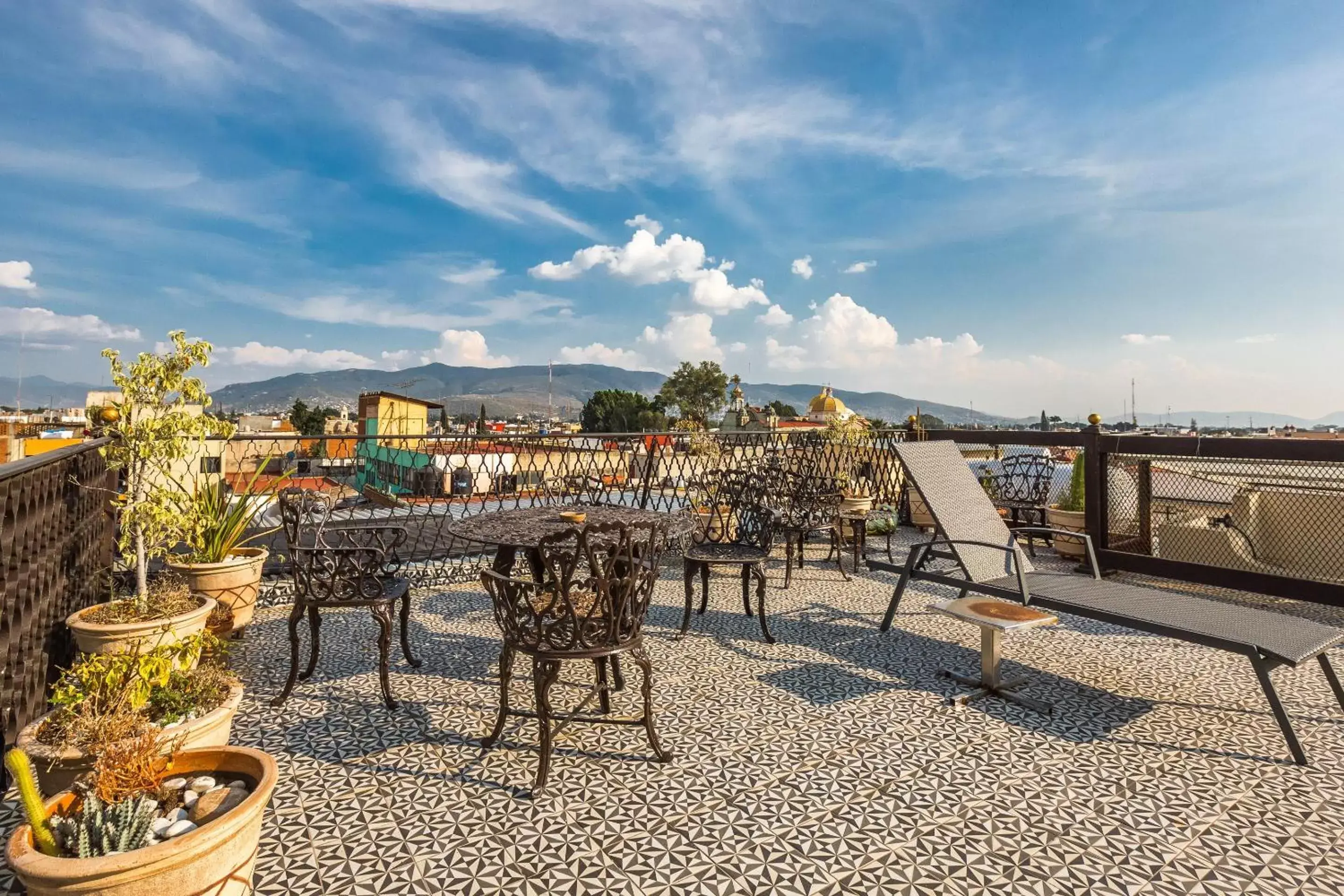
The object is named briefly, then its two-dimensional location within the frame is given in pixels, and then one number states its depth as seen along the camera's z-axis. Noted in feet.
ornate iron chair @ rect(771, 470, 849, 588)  16.17
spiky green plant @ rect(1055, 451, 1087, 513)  18.85
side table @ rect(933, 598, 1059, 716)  8.82
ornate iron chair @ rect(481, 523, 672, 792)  6.89
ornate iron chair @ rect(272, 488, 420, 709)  8.93
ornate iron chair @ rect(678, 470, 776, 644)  11.80
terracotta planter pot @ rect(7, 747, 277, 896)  3.77
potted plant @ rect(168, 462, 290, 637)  10.78
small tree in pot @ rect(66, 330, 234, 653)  8.30
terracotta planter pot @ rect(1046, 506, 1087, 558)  17.37
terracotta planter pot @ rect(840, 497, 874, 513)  20.65
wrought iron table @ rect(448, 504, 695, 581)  9.38
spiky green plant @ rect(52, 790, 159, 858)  4.08
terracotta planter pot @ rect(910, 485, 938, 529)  22.50
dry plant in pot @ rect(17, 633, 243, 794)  5.39
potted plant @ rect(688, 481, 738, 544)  14.23
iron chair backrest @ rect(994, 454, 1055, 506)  19.69
